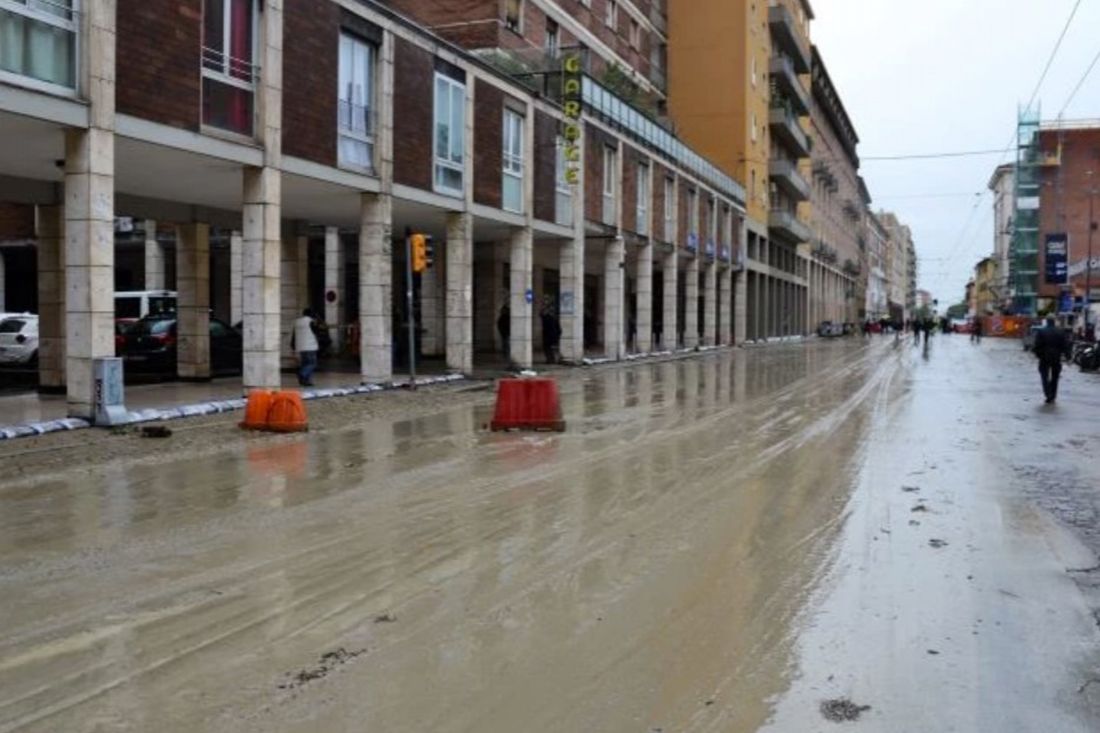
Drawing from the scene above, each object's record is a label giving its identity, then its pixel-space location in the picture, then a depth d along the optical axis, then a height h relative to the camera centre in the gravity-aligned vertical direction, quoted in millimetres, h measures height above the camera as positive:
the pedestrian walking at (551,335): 31008 -146
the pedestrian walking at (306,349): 20406 -403
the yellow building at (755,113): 55500 +12830
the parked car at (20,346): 25391 -484
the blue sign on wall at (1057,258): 65312 +4895
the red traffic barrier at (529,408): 14281 -1085
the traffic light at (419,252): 19656 +1505
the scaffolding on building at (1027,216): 93938 +11031
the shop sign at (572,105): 29750 +6600
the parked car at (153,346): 23547 -421
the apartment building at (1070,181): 94556 +14309
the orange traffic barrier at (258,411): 14227 -1151
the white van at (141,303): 28344 +685
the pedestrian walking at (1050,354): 19375 -371
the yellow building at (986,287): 134238 +6801
